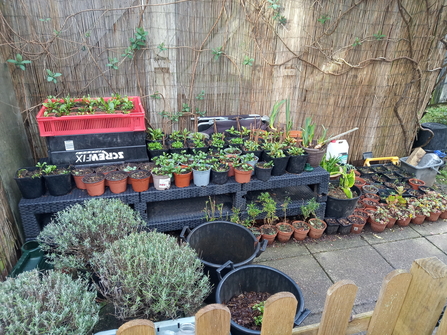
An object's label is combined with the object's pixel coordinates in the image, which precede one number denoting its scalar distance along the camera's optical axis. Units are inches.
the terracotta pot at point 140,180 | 112.0
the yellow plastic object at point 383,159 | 189.8
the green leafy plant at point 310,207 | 131.1
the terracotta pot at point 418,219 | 144.1
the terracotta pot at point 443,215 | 149.4
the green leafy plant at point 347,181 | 142.2
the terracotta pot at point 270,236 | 123.5
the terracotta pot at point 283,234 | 125.9
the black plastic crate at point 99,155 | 116.1
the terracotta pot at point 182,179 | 116.1
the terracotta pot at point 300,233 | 128.0
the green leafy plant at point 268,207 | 125.6
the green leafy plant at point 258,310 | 73.8
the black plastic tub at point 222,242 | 97.3
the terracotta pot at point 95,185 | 107.5
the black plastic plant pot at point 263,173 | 124.2
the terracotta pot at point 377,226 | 137.1
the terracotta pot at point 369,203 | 148.9
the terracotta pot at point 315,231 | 129.4
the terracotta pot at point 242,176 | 120.6
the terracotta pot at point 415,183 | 167.9
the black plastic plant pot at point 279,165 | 128.4
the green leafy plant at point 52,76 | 125.6
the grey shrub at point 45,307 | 52.3
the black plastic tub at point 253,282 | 76.7
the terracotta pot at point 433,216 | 146.3
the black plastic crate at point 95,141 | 114.4
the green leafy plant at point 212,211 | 120.4
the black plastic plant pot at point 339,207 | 137.4
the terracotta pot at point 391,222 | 140.5
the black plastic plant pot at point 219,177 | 118.6
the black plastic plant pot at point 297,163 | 130.8
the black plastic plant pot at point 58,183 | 106.0
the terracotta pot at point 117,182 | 110.5
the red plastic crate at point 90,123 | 110.4
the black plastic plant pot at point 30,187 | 102.2
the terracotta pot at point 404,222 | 142.1
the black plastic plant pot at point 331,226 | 135.3
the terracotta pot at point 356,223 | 135.9
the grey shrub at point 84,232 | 78.6
